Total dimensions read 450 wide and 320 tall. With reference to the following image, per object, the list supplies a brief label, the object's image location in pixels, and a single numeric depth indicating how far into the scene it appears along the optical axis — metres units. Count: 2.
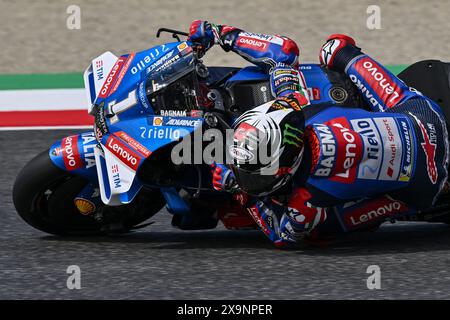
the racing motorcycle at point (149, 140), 11.12
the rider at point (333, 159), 10.52
